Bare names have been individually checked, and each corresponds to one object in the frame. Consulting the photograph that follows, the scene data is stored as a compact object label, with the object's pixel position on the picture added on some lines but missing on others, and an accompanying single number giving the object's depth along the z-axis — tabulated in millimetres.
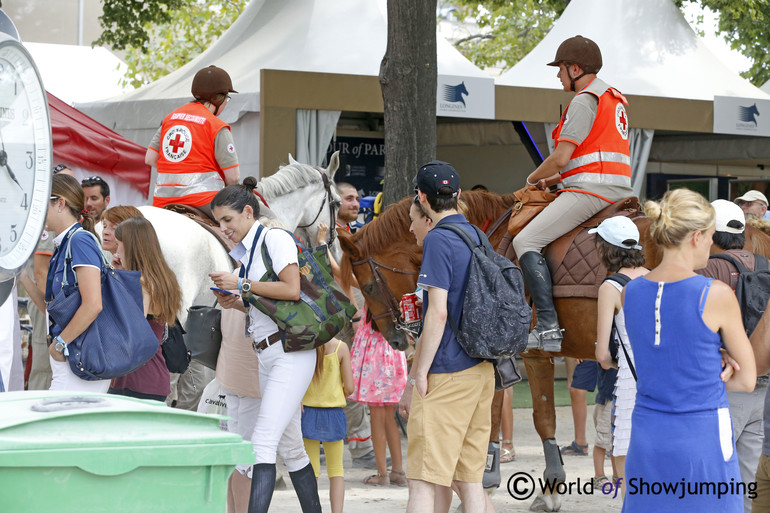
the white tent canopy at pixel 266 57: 21992
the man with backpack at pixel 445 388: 8516
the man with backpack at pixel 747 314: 8352
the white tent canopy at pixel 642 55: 25812
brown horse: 12594
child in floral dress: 13797
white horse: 12945
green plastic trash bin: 3973
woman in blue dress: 6531
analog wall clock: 5355
